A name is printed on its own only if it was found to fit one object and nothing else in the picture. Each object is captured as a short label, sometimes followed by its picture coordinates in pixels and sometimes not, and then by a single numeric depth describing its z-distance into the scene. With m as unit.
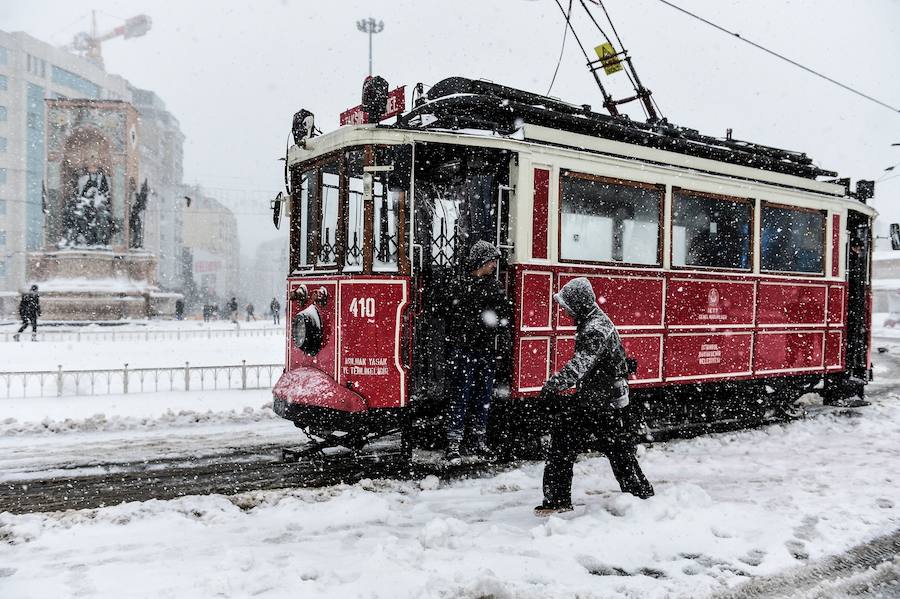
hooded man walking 4.92
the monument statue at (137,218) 29.56
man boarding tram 6.23
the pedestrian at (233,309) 36.96
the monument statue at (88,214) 28.00
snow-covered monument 27.38
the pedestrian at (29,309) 20.31
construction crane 107.56
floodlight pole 31.28
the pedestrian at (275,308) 30.85
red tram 6.29
